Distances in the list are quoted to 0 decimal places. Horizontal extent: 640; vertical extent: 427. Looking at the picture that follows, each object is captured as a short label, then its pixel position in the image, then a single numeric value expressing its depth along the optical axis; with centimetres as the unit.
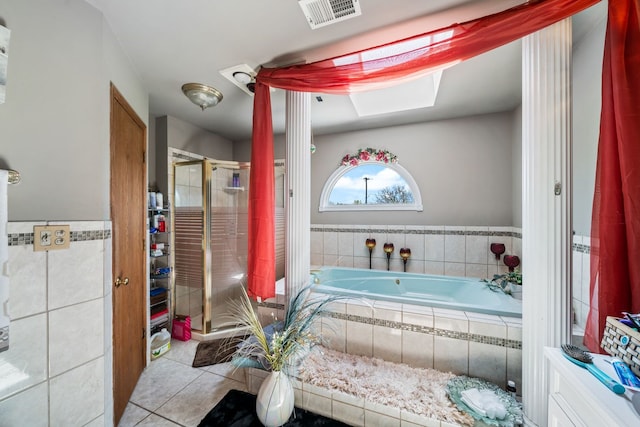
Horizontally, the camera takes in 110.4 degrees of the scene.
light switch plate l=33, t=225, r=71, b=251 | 97
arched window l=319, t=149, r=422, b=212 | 284
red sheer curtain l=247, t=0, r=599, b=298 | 111
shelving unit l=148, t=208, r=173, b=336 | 224
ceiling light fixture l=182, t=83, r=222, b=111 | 195
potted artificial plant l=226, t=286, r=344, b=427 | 121
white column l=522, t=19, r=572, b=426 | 111
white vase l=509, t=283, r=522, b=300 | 182
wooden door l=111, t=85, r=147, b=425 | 142
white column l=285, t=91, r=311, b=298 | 171
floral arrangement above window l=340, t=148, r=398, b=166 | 287
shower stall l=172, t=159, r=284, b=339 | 247
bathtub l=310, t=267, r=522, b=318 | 179
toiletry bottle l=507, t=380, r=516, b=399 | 127
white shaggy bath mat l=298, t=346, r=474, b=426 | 116
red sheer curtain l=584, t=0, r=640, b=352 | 89
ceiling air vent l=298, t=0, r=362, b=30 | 118
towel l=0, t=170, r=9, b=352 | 82
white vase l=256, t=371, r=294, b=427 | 121
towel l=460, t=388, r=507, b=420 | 110
